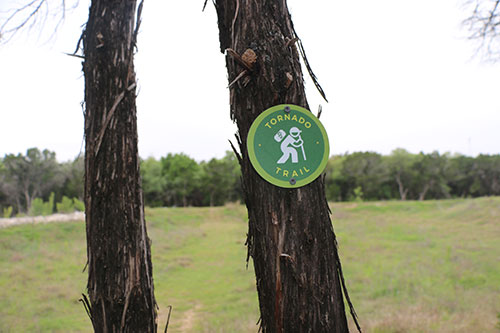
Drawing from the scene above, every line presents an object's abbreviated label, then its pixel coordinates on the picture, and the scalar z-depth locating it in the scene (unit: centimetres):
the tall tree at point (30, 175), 3167
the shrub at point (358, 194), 3117
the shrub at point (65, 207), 1758
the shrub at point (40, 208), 1569
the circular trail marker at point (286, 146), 152
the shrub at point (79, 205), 1847
